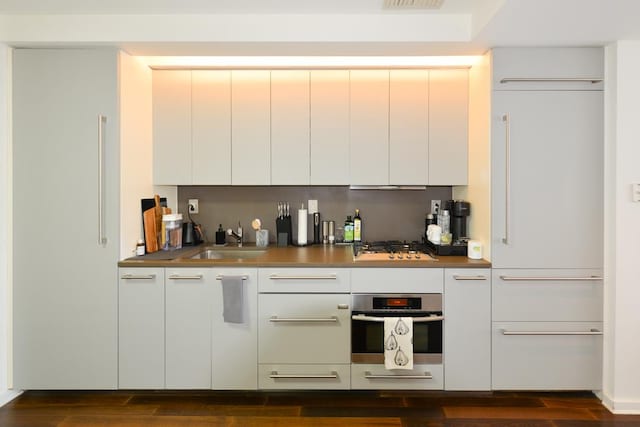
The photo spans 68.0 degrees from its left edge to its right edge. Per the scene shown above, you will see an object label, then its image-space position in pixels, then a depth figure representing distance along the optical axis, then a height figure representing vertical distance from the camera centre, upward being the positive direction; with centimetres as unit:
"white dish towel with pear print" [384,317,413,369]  285 -80
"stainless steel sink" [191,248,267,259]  353 -32
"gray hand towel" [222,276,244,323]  288 -54
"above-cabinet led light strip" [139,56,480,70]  319 +101
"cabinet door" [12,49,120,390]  289 -6
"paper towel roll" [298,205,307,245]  357 -12
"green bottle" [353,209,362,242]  365 -15
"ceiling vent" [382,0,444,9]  259 +114
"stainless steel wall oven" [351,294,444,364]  291 -71
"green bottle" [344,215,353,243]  366 -17
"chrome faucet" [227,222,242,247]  372 -19
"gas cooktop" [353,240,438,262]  304 -29
